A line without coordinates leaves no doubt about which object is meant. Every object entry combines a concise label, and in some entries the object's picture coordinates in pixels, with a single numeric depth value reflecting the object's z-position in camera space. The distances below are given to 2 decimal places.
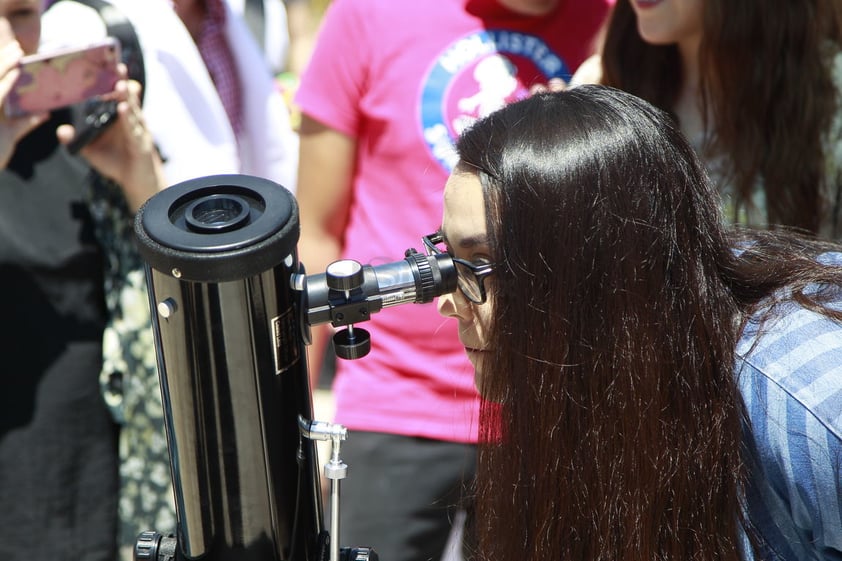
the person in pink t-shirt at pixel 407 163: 3.47
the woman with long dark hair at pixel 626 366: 2.82
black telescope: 2.72
